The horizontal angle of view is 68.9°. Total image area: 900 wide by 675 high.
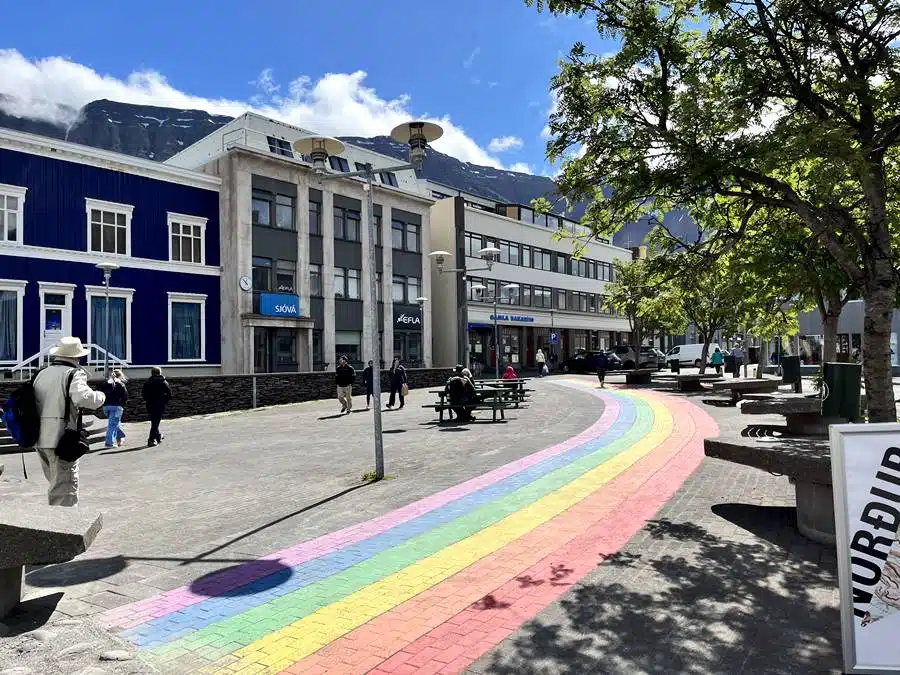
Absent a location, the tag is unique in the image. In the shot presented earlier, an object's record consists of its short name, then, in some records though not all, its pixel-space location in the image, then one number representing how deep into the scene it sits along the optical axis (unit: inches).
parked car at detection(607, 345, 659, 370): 1859.0
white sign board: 129.4
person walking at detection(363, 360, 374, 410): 836.3
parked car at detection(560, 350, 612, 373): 1791.3
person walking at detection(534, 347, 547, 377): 1678.2
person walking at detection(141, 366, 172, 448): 564.1
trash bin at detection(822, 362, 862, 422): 362.9
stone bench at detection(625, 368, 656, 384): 1229.7
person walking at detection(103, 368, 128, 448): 544.7
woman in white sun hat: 224.2
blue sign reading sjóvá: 1234.6
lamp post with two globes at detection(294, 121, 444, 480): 346.0
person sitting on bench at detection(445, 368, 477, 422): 634.2
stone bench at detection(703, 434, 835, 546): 222.4
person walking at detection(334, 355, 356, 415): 805.2
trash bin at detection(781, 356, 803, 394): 932.6
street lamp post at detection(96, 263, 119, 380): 824.8
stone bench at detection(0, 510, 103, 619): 141.8
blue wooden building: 967.0
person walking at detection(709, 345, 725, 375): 1513.3
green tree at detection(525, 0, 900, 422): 273.7
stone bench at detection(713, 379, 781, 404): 757.3
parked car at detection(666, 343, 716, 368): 2087.0
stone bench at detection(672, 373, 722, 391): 1008.0
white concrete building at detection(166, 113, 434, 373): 1211.9
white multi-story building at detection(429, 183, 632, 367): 1770.4
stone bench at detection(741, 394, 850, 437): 345.4
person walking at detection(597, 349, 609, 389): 1197.7
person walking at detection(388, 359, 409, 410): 848.1
